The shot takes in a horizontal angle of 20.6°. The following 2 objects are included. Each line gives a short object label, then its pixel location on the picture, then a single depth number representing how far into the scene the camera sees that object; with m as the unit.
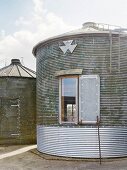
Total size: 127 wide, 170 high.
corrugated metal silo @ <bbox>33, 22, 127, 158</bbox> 12.23
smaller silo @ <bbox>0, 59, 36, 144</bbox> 17.24
